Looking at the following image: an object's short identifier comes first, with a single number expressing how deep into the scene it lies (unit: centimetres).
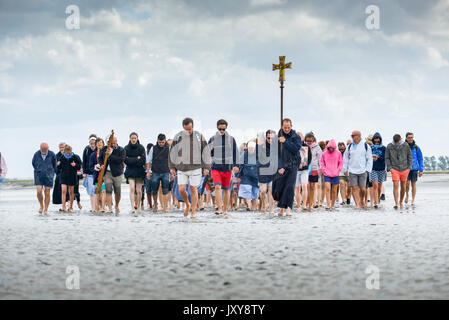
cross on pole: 1835
